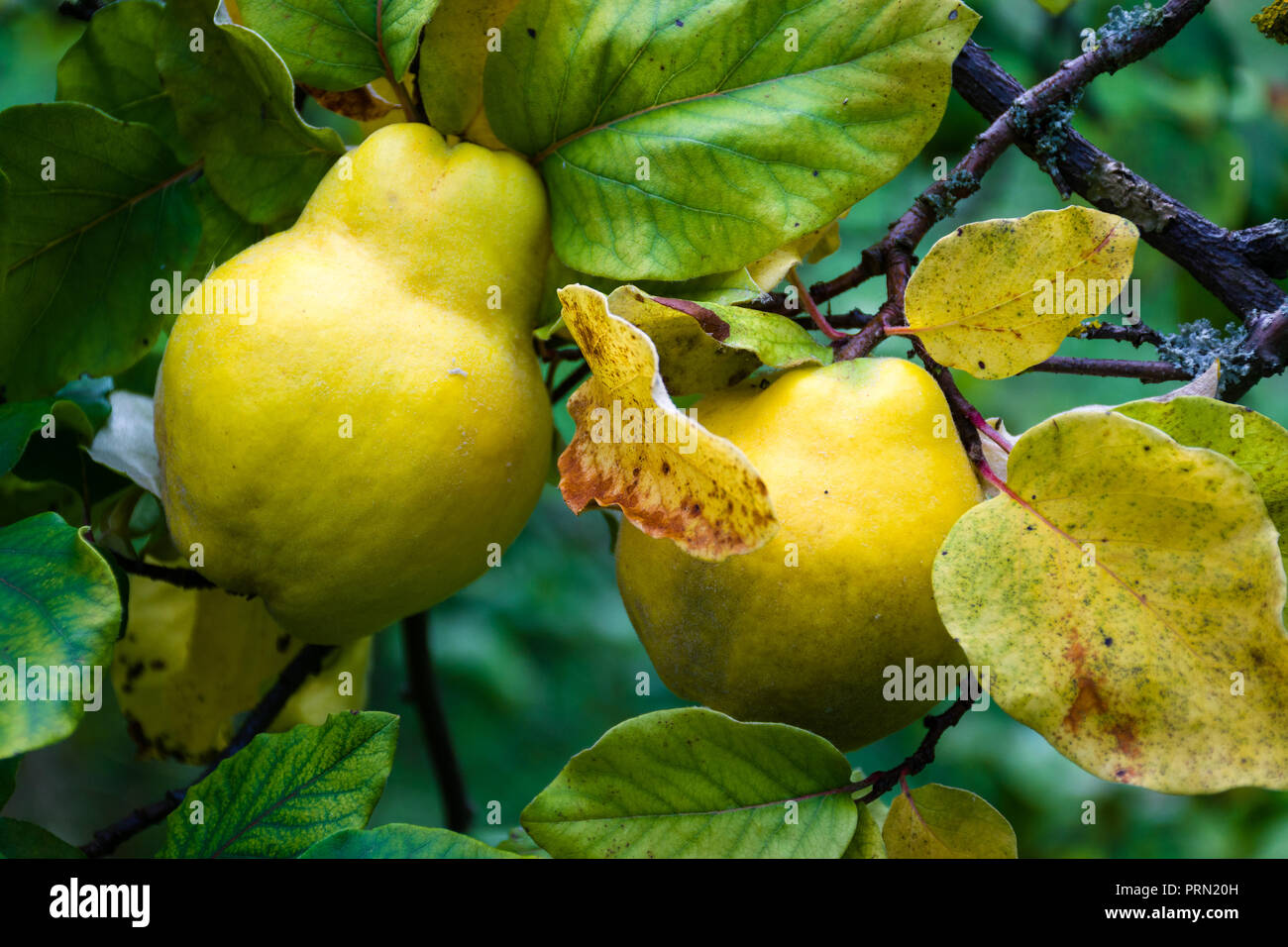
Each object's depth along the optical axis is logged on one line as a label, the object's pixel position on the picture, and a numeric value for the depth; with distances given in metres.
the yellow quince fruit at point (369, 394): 0.63
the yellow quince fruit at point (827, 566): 0.62
